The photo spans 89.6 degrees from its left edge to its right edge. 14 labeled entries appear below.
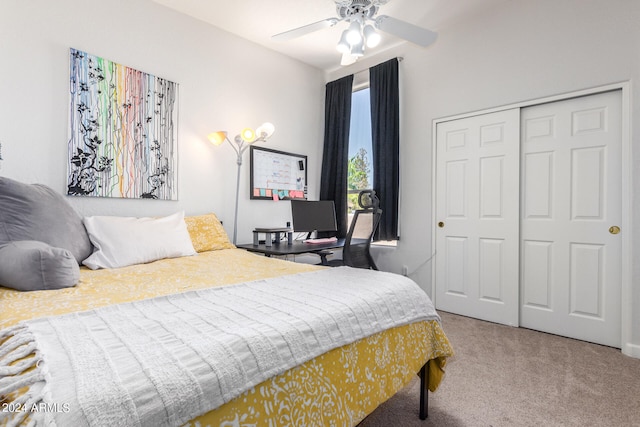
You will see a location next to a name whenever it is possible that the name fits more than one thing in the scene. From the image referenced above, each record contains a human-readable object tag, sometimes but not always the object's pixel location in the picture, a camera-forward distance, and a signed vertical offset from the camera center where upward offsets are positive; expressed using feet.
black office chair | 8.43 -0.53
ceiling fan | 7.04 +4.18
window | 12.62 +2.57
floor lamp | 10.18 +2.38
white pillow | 6.37 -0.64
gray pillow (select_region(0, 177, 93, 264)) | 5.48 -0.18
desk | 8.85 -1.02
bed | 1.92 -1.07
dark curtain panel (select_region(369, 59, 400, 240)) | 11.34 +2.53
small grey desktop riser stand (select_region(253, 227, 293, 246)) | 10.02 -0.66
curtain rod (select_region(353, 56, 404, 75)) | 11.41 +5.56
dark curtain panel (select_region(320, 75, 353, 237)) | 12.86 +2.71
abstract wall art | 7.63 +2.04
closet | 7.86 +0.00
